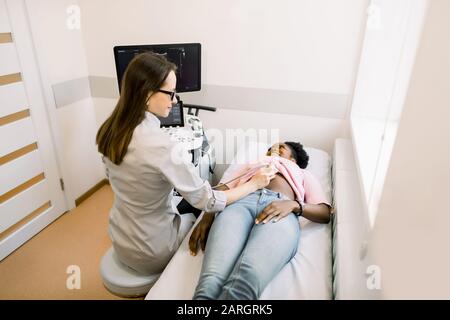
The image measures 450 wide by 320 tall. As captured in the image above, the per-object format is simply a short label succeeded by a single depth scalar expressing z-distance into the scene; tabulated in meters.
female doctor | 1.17
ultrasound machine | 1.92
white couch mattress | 1.14
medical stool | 1.48
